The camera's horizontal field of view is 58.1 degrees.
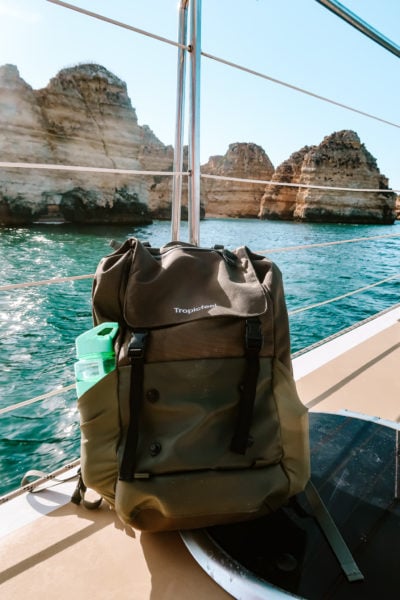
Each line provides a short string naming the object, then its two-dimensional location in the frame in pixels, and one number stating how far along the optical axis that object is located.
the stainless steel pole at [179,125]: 0.89
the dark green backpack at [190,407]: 0.51
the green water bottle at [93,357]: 0.55
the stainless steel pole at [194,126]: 0.86
